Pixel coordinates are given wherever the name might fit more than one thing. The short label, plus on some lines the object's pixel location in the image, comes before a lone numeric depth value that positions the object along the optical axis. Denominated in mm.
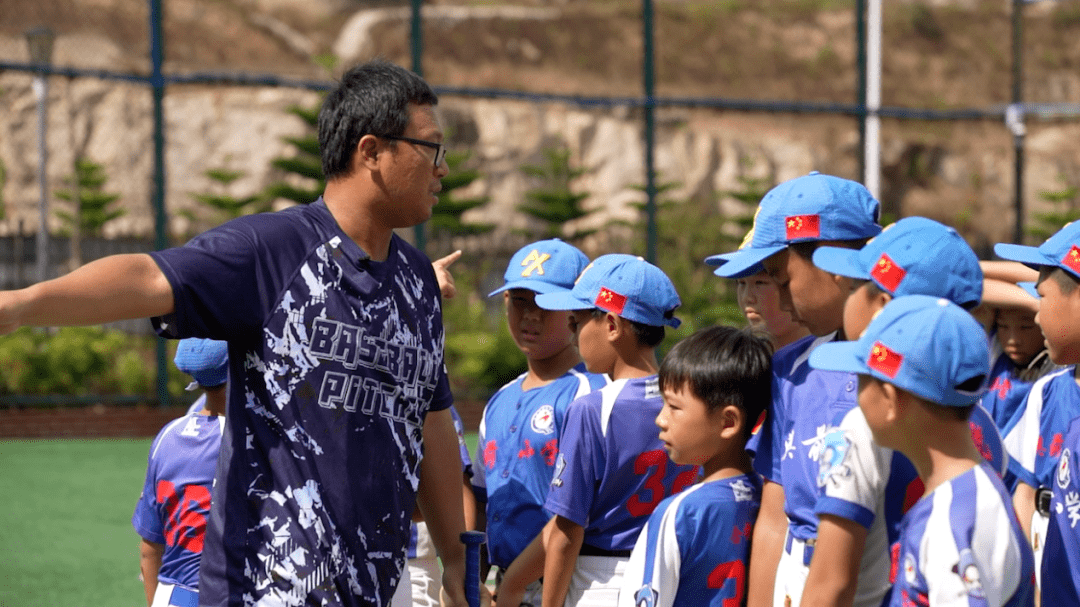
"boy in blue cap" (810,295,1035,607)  4285
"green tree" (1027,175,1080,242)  38791
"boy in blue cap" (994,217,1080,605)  6203
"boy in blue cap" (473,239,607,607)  7738
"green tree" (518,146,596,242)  34781
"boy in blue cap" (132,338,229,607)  7539
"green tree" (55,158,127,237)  38187
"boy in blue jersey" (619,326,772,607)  5891
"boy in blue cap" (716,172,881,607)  5320
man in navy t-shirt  4984
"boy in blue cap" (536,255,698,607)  6863
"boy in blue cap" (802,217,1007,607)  4672
